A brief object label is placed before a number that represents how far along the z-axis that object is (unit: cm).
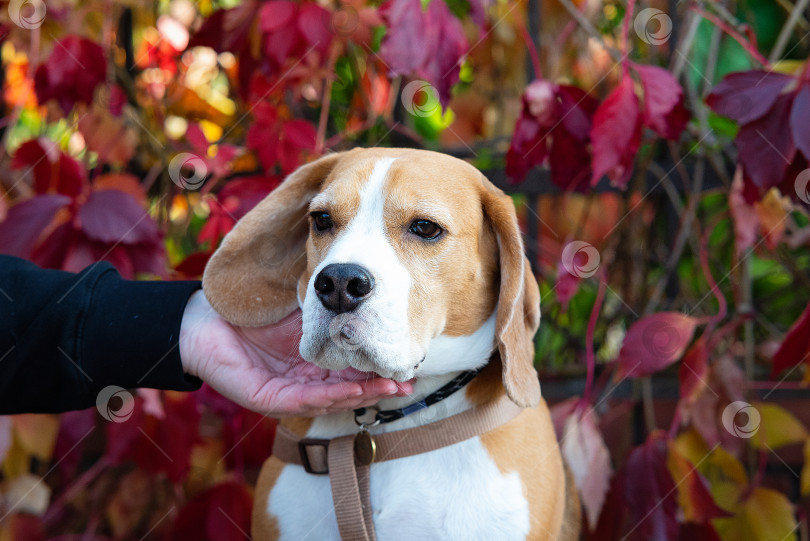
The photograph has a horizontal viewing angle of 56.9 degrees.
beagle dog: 166
